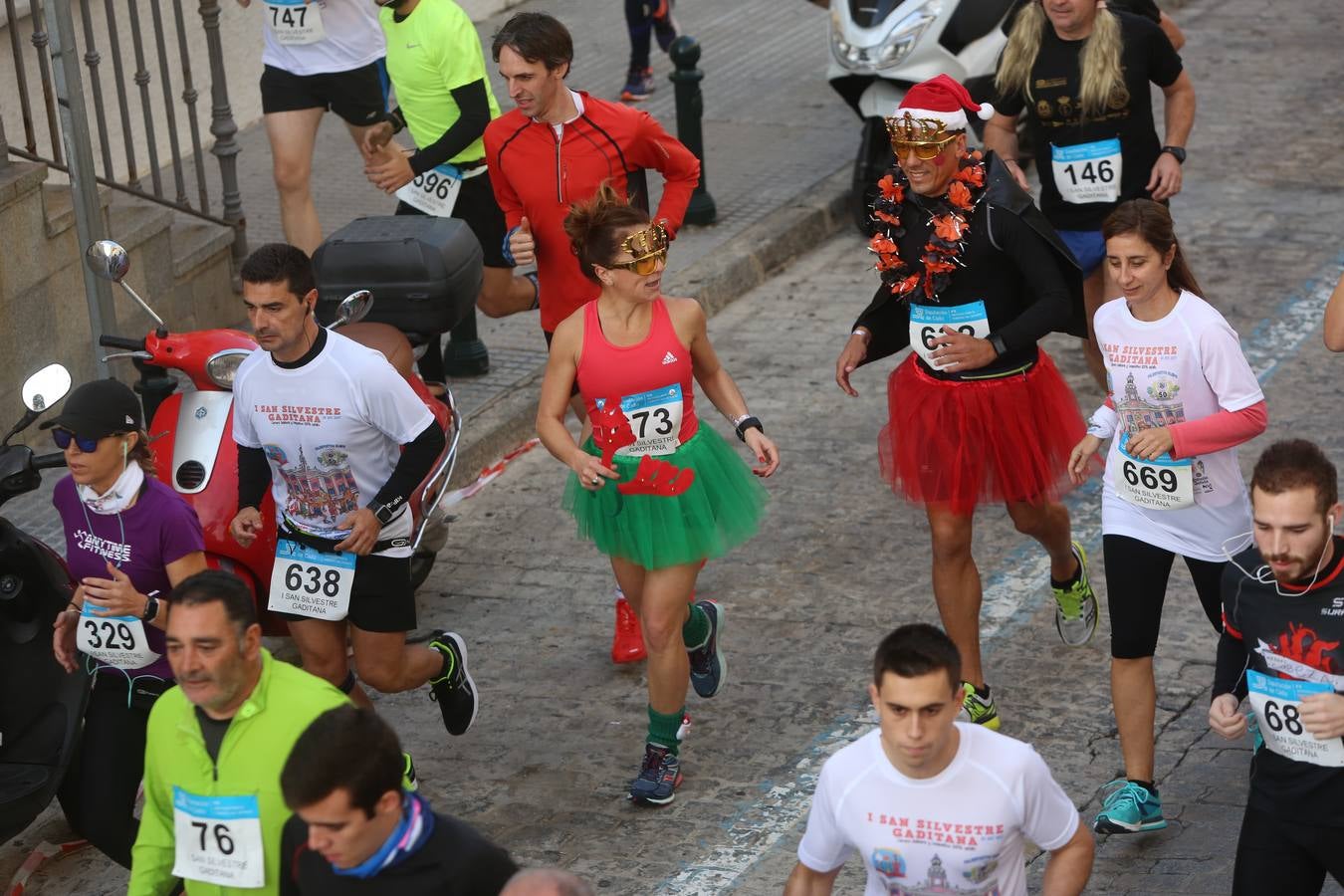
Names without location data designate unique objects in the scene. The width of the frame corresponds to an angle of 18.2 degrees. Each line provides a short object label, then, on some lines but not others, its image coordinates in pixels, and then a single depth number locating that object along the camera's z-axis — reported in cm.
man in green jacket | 851
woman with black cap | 1063
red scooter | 1287
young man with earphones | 917
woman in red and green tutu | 1215
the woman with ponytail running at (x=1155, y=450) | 1113
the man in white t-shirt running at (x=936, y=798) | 822
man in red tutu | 1252
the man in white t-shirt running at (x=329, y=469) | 1152
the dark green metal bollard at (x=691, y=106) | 2164
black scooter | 1128
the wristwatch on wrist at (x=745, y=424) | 1252
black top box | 1448
